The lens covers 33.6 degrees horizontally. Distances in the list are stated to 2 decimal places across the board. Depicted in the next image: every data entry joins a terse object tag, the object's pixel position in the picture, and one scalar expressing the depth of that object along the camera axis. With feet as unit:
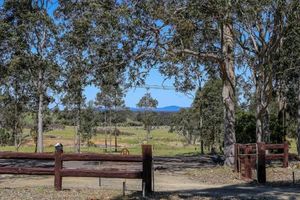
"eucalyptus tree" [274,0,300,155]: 59.62
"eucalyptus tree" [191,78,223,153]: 147.13
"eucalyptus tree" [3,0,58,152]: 94.79
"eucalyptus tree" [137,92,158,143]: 211.41
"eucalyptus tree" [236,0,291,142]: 58.80
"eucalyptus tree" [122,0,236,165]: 61.00
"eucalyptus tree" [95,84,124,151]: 182.03
